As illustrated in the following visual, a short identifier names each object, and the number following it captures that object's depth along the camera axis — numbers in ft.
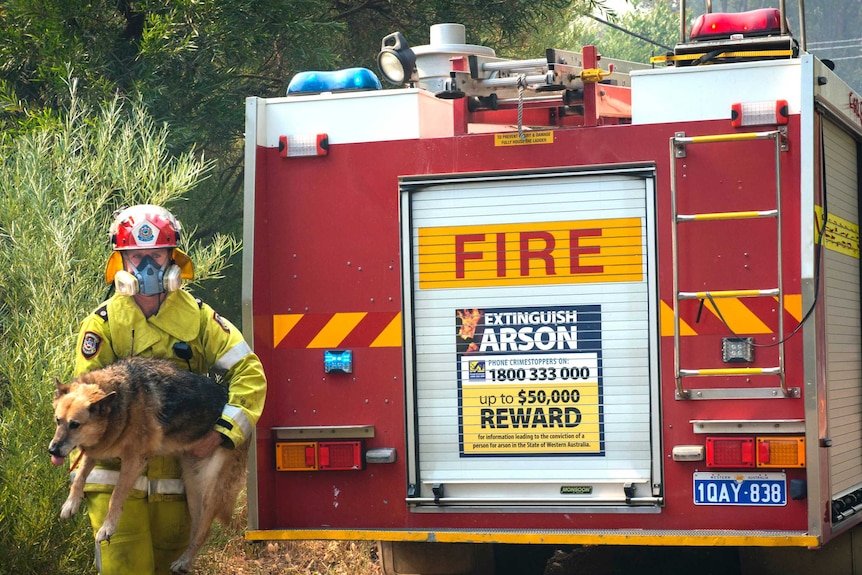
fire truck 36.58
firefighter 35.29
